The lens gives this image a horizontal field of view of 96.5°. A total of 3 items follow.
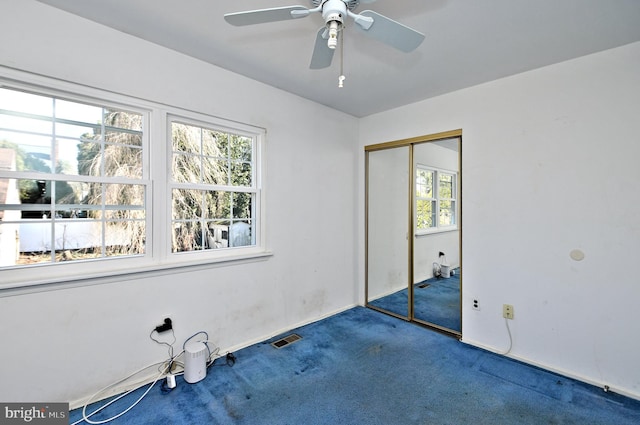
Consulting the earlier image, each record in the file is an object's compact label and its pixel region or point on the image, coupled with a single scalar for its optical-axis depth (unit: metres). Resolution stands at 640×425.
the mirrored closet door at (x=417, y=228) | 3.13
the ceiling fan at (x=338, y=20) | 1.44
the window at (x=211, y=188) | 2.46
